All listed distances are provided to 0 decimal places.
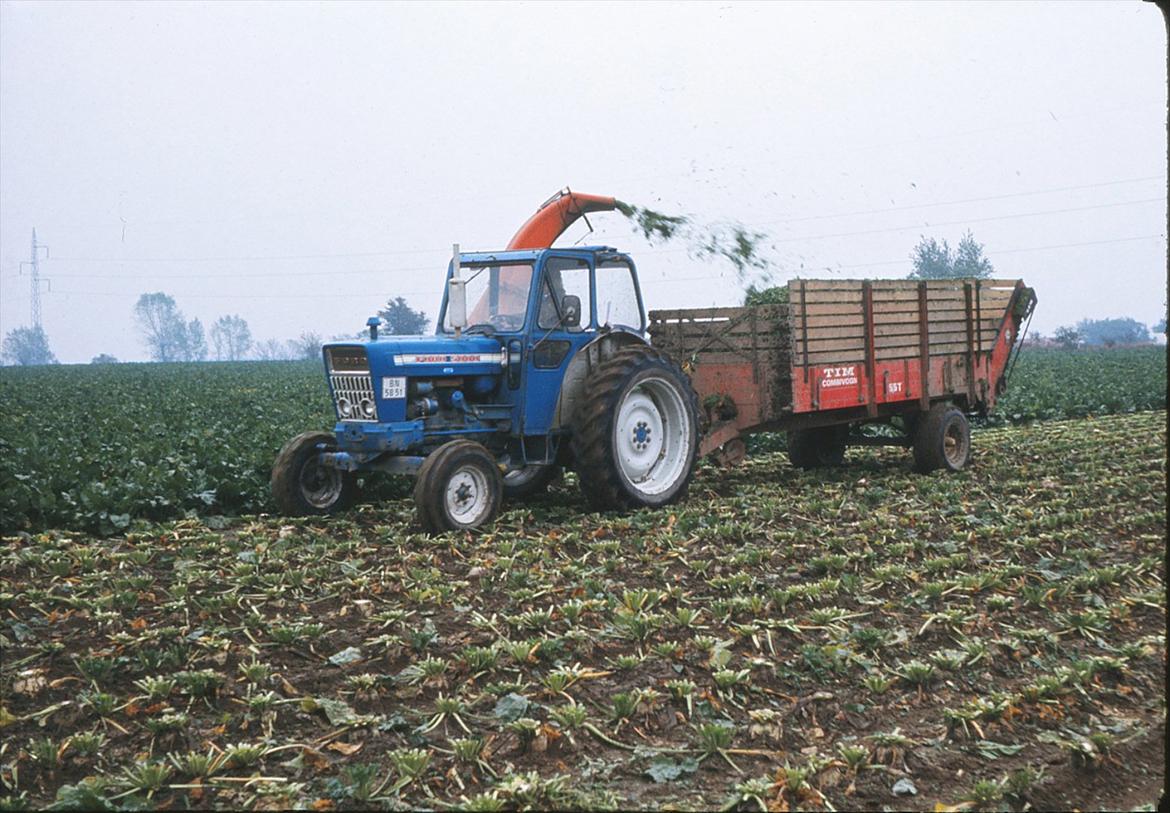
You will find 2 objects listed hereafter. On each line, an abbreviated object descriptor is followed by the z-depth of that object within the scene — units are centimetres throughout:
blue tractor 909
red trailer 1086
